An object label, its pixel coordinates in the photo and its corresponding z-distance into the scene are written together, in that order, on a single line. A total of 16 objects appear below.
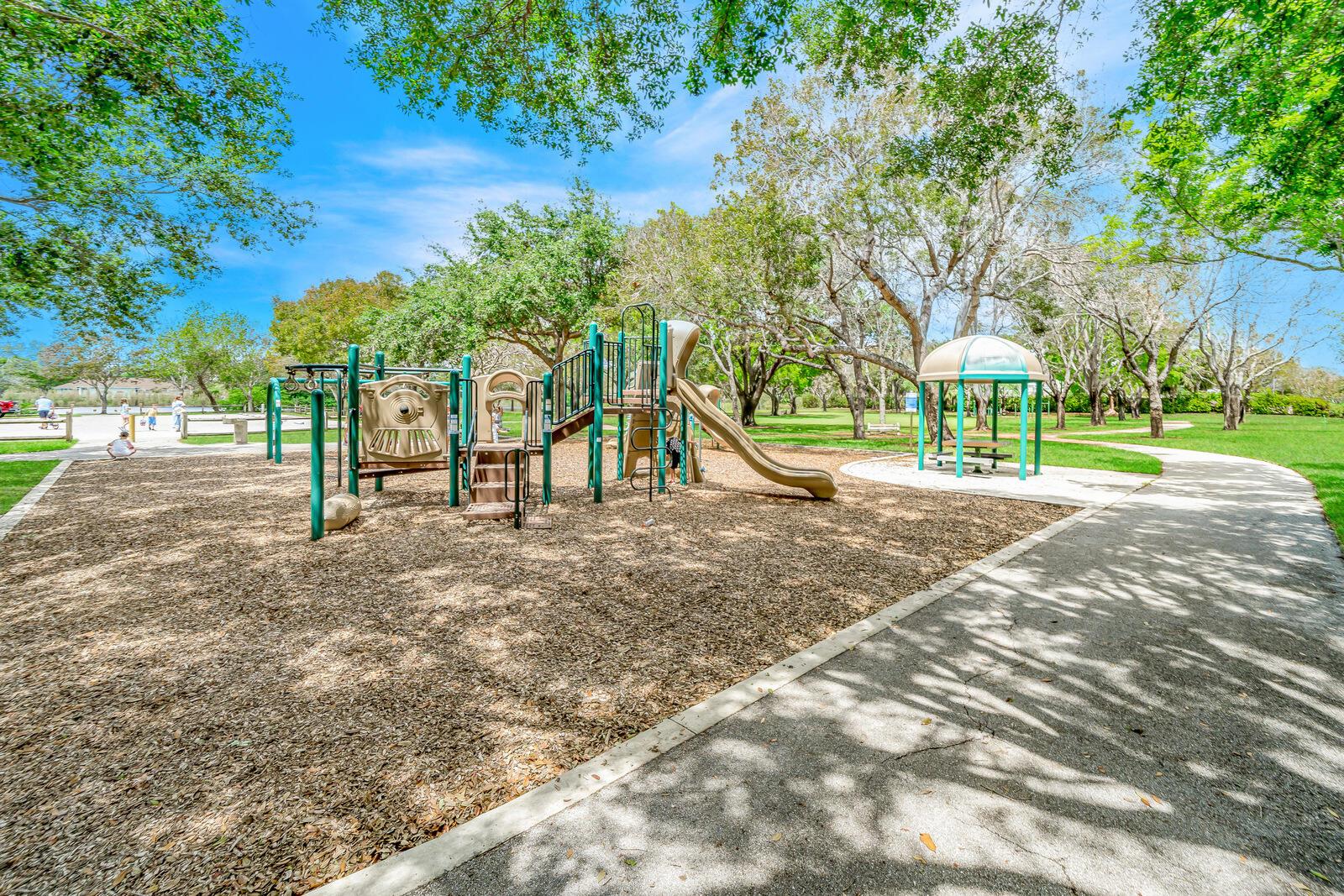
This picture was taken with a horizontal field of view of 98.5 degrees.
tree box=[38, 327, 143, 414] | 50.81
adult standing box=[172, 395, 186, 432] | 25.14
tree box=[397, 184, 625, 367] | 20.58
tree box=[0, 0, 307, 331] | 7.91
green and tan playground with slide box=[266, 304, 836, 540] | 8.14
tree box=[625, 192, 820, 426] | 18.36
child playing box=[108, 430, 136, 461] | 14.14
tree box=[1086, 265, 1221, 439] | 21.39
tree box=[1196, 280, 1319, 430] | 27.44
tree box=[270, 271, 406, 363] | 39.81
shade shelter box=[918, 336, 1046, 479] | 11.63
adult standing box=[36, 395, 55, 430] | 29.98
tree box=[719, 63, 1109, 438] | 17.14
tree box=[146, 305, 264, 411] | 43.62
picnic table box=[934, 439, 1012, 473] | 12.50
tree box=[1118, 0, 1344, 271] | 6.96
